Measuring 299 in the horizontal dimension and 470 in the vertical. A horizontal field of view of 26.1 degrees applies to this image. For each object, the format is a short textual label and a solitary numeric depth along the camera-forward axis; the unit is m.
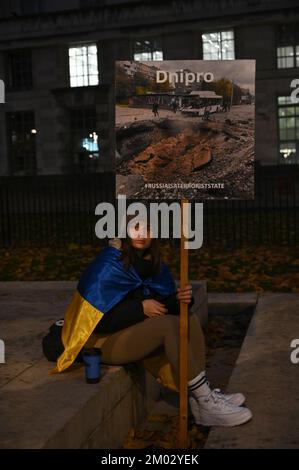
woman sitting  4.43
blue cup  4.31
